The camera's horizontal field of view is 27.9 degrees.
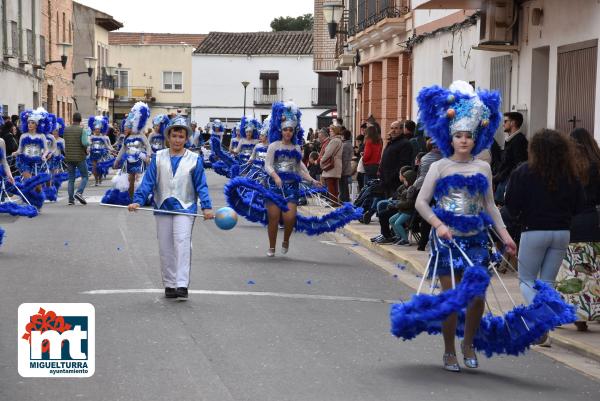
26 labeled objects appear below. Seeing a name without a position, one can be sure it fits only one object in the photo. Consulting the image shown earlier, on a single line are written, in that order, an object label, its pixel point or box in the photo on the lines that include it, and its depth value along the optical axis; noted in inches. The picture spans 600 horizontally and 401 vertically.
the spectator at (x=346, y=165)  917.8
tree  4711.9
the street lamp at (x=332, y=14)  1125.7
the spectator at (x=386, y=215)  681.6
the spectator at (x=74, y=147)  1013.8
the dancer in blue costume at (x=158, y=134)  984.9
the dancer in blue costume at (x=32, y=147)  915.4
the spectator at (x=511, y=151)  573.9
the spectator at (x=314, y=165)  1112.2
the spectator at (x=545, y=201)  366.6
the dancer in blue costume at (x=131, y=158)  948.6
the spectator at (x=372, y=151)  839.7
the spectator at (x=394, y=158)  700.7
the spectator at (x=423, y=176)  590.4
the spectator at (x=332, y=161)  898.7
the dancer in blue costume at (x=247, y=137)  1132.5
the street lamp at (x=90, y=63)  2011.6
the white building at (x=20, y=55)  1727.4
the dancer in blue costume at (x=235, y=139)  1270.7
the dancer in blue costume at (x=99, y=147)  1244.5
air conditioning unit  764.6
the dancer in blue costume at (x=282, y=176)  609.3
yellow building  3599.9
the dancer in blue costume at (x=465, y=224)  335.0
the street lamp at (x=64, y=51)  1802.5
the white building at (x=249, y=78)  3248.0
